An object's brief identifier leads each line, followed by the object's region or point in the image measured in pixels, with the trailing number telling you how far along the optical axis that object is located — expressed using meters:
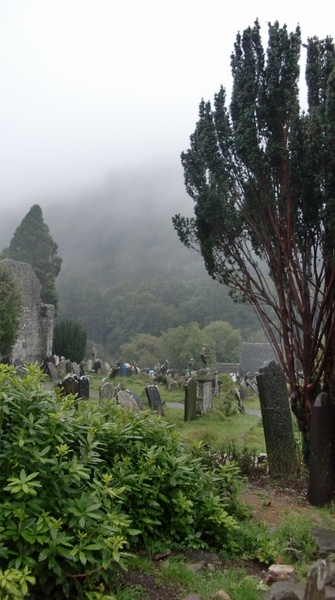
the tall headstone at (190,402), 13.04
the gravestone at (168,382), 21.70
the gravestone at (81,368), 23.52
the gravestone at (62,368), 22.92
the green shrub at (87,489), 2.94
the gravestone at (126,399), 10.80
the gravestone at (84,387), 14.05
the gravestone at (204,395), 14.19
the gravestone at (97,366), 26.79
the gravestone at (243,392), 20.93
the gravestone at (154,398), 13.20
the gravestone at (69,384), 12.79
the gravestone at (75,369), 22.78
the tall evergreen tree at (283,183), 6.82
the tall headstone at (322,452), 5.96
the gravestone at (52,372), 20.16
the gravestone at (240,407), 16.45
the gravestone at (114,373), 23.73
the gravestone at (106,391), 13.32
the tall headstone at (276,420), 7.15
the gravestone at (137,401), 10.95
